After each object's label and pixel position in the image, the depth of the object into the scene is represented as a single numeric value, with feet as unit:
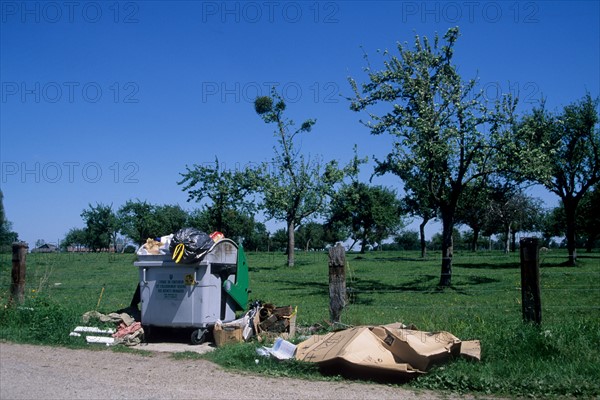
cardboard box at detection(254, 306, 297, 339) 29.65
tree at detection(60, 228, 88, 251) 271.69
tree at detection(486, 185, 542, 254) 177.47
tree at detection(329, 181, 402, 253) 215.31
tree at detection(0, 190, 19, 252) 159.63
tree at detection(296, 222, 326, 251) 307.60
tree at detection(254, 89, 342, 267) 113.29
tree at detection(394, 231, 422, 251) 326.73
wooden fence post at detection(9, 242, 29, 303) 35.96
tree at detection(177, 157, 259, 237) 114.83
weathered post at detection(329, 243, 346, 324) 28.76
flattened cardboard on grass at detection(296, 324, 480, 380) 21.65
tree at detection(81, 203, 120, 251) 249.75
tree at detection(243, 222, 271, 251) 290.64
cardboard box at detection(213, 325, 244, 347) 28.86
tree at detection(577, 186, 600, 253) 149.38
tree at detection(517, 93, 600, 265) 94.43
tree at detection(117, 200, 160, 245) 225.56
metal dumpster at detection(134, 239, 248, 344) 30.78
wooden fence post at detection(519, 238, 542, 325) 25.75
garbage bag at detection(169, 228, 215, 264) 30.27
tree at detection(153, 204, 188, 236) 225.15
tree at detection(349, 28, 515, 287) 61.21
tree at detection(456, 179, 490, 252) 169.73
